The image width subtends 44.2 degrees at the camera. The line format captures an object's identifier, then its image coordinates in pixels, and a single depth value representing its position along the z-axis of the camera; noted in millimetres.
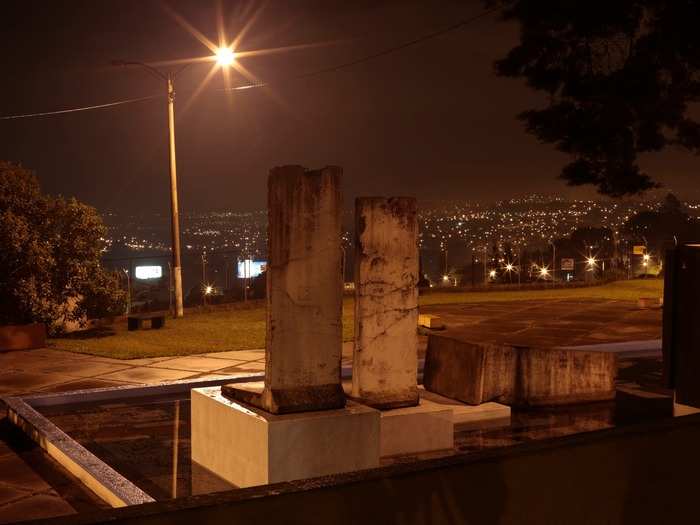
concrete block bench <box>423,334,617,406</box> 9984
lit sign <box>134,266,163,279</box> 25536
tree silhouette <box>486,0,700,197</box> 16047
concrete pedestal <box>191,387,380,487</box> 6574
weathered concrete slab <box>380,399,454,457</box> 8164
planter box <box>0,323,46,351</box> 16203
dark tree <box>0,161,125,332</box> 17438
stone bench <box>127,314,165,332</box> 19953
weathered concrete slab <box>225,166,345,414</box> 6906
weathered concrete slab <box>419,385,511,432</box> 9523
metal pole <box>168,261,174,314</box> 23709
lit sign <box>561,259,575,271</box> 37062
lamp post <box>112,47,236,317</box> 22844
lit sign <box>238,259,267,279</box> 29109
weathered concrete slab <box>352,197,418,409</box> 8609
